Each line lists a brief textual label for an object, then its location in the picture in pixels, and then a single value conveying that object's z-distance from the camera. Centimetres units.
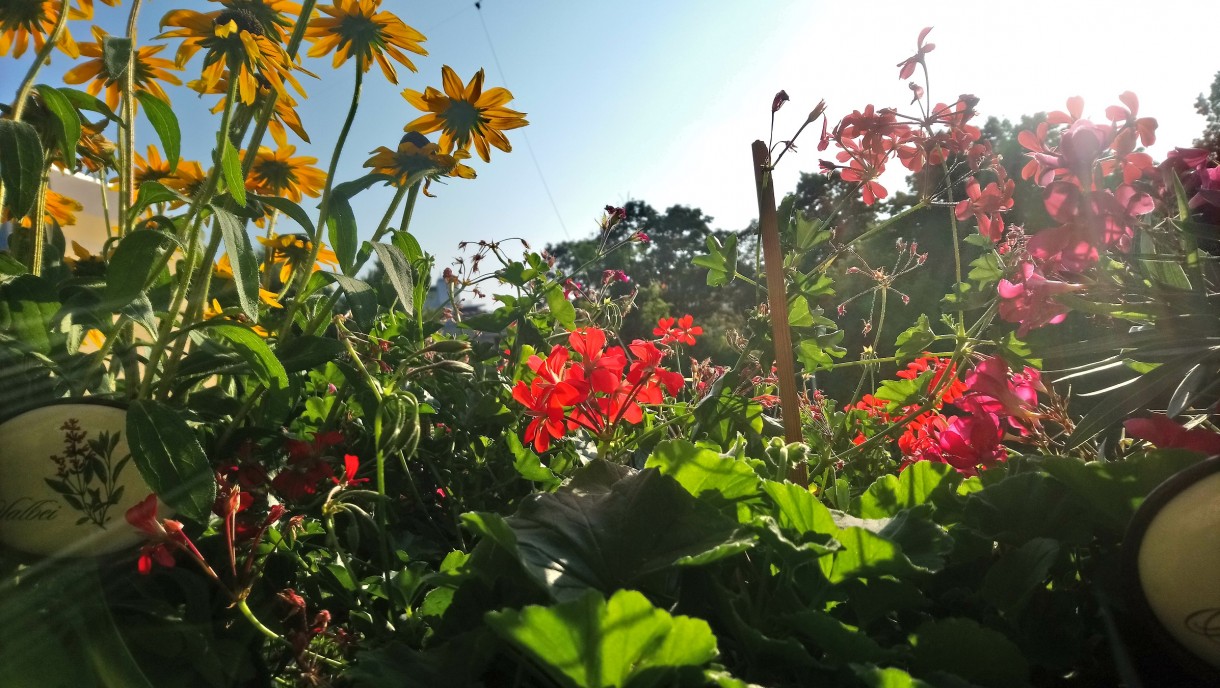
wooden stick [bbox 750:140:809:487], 64
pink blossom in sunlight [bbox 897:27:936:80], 87
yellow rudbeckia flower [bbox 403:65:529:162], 84
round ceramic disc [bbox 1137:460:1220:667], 36
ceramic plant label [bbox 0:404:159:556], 59
